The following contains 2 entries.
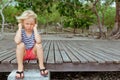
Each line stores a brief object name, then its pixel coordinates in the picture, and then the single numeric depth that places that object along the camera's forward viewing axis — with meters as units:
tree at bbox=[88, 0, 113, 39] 6.07
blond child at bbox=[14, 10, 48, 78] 1.41
